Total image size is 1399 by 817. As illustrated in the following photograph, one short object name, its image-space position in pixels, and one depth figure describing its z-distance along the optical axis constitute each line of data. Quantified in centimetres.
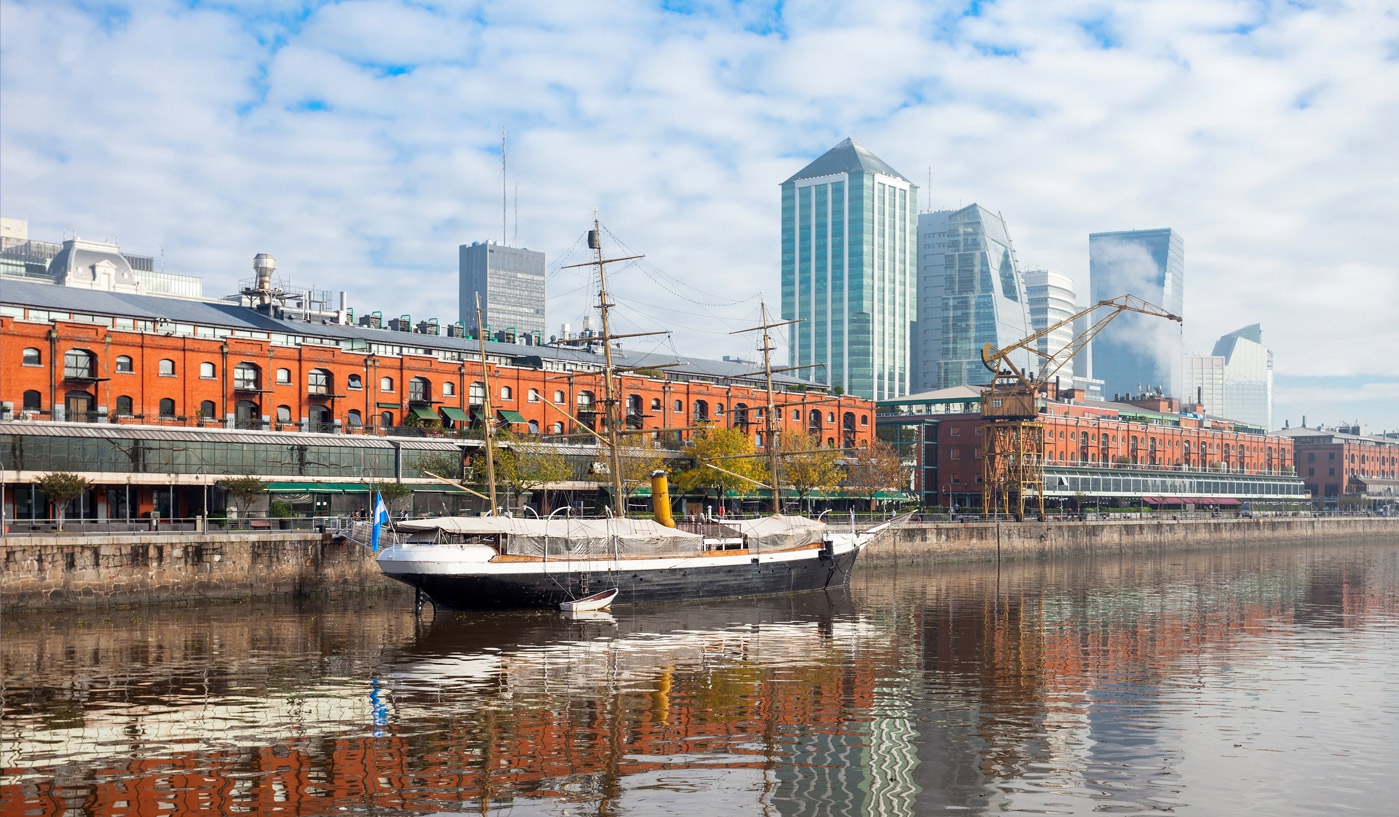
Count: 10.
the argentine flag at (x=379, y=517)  5708
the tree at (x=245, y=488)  6875
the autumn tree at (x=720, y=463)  9644
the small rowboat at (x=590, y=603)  5553
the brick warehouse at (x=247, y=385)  7319
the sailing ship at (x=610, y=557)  5491
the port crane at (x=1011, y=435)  11781
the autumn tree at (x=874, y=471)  11119
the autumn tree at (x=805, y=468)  10181
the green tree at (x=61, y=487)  6112
